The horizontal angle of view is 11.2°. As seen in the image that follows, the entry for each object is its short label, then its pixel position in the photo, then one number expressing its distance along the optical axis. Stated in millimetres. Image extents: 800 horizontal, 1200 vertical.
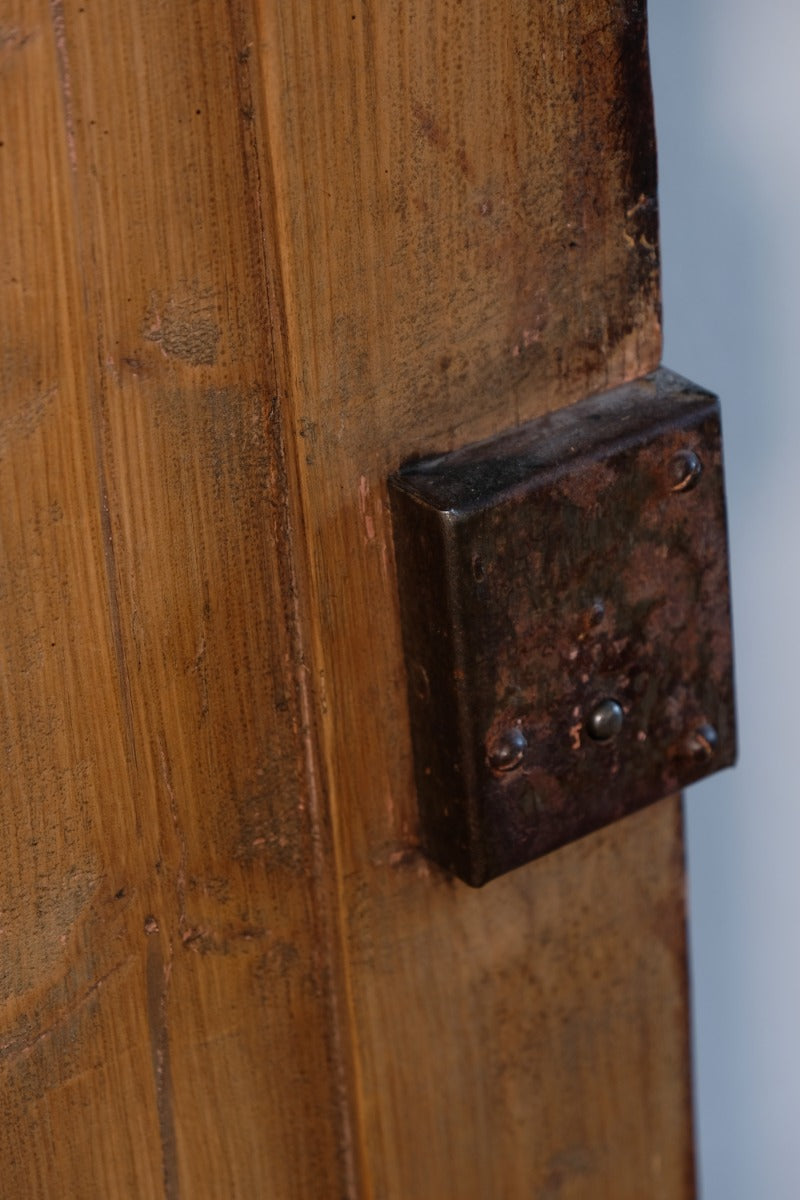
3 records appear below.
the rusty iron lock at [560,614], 1077
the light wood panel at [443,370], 1043
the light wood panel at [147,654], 1019
